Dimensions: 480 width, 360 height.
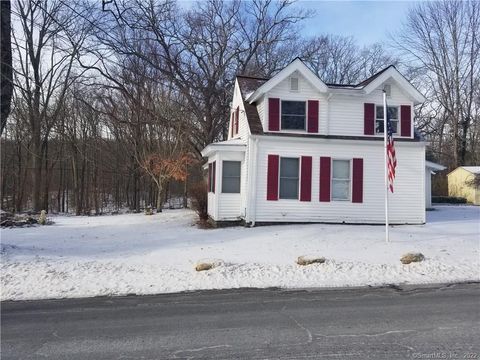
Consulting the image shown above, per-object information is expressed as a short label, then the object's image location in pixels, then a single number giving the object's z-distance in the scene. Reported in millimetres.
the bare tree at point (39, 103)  28594
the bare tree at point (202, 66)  31719
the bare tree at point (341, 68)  45594
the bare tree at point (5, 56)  10656
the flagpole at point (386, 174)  13834
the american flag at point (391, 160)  14258
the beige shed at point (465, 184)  41000
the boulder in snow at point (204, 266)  10211
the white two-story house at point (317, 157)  18016
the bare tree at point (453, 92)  48438
